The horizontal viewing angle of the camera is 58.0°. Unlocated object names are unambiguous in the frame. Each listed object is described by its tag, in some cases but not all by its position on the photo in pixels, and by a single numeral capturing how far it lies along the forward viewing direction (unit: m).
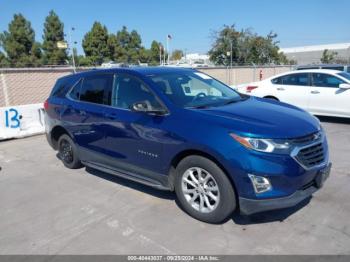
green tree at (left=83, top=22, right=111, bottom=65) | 46.59
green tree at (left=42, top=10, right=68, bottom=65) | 41.34
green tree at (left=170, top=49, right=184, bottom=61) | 91.41
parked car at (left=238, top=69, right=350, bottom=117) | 8.44
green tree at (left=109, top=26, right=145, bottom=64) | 50.14
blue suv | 3.08
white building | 63.32
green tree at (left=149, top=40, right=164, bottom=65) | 58.50
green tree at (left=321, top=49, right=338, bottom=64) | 50.34
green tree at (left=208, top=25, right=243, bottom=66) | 37.34
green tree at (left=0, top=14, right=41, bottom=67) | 37.31
